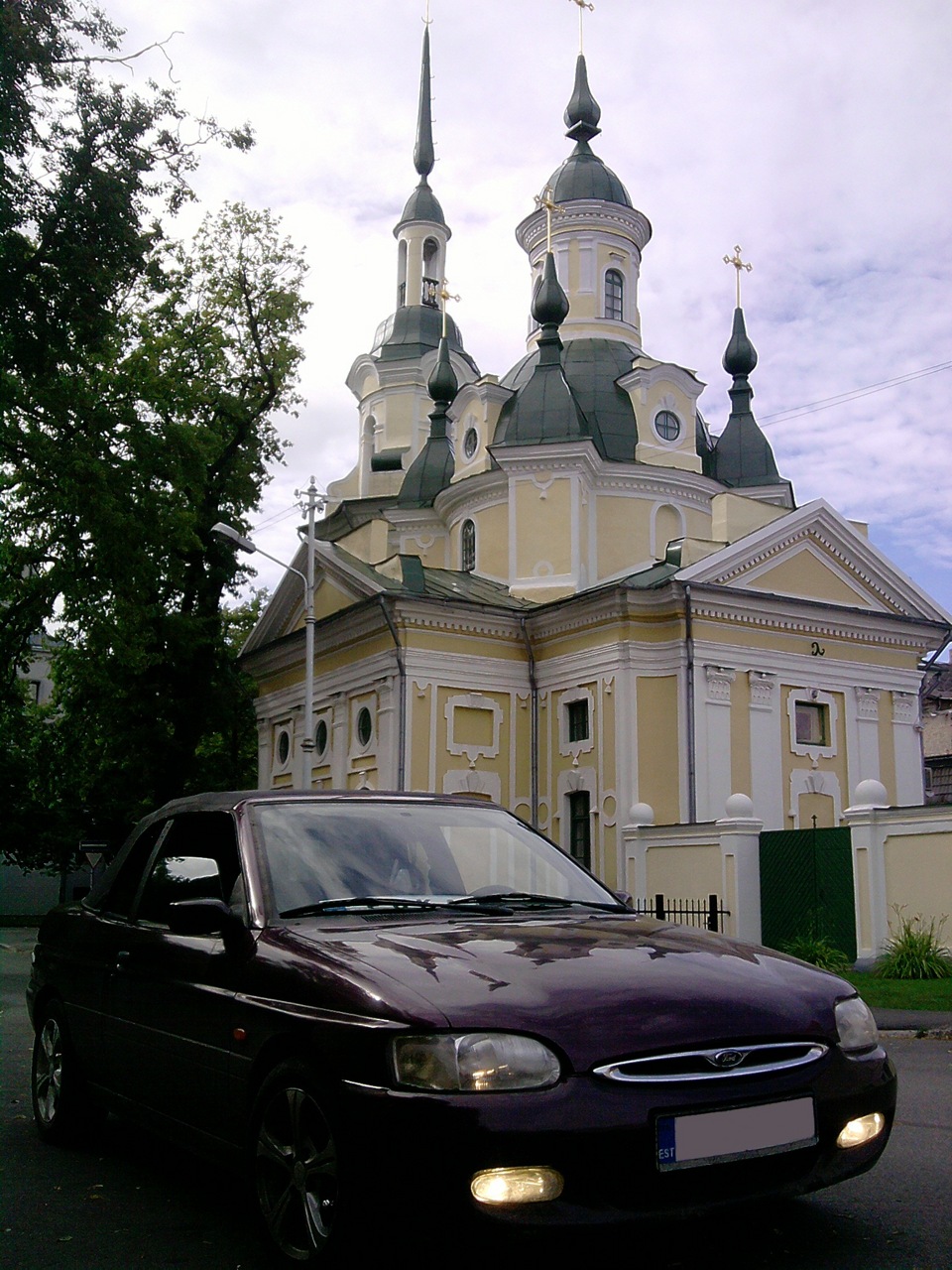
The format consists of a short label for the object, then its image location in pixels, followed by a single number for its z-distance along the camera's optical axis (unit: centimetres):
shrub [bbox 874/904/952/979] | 1730
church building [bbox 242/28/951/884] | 2741
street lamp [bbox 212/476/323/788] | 2516
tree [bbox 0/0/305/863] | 1672
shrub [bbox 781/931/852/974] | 1842
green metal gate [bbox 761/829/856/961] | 1953
